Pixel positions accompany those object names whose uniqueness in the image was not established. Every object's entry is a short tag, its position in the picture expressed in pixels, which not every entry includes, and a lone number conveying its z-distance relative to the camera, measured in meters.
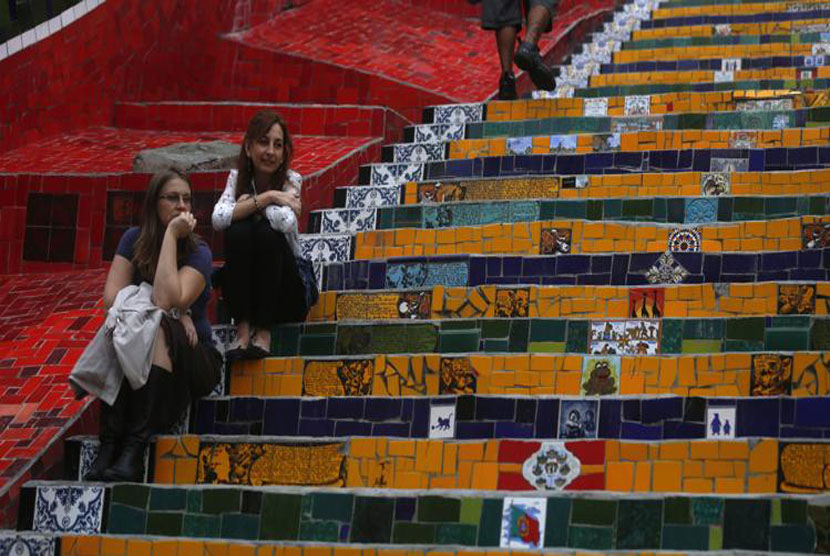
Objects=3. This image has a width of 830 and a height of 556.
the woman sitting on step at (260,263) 13.19
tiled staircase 10.41
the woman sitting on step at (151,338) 11.95
